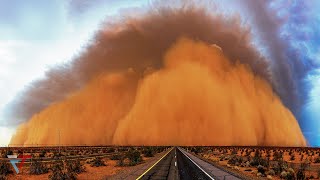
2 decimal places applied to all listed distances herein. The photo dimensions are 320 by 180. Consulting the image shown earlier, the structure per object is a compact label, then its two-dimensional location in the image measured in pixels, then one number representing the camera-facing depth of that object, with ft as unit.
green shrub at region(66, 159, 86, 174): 54.04
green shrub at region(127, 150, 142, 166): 78.23
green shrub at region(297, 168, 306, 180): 44.42
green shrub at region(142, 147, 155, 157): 126.42
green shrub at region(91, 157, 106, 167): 71.21
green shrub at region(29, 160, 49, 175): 52.24
